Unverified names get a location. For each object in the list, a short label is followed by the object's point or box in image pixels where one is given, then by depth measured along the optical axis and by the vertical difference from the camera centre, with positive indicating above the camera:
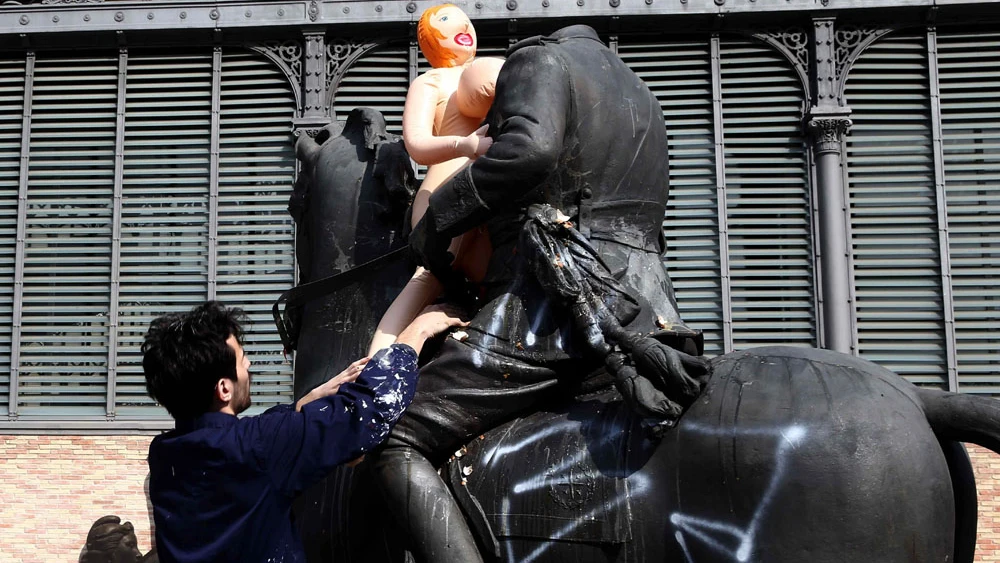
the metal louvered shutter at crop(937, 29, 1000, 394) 12.27 +1.38
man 2.65 -0.30
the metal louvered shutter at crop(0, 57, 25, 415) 13.21 +1.74
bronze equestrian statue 2.81 -0.26
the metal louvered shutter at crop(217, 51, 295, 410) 12.70 +1.40
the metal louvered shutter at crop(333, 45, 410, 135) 13.30 +2.84
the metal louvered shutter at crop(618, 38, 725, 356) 12.57 +1.64
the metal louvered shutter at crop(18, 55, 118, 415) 13.10 +1.03
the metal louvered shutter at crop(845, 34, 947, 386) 12.34 +1.18
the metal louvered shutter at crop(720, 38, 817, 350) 12.52 +1.35
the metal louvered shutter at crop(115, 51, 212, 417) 13.12 +1.48
